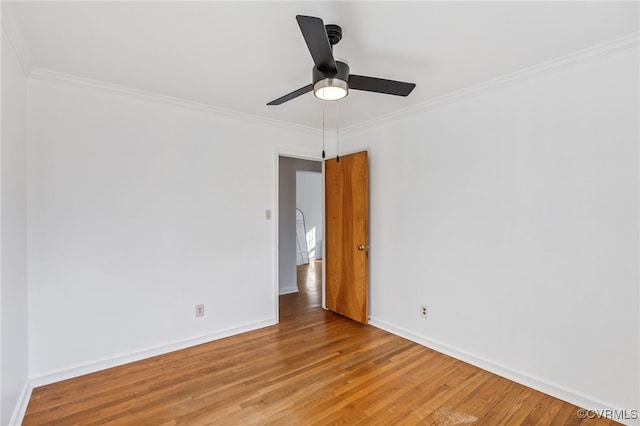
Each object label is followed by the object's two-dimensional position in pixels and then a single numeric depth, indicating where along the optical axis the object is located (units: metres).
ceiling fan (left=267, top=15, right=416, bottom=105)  1.43
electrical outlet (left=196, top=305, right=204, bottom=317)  3.11
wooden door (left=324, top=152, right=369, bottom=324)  3.57
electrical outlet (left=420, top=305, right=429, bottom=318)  3.08
